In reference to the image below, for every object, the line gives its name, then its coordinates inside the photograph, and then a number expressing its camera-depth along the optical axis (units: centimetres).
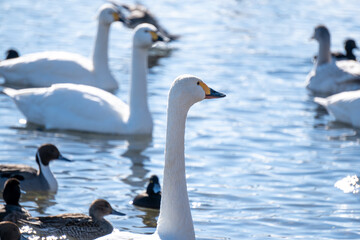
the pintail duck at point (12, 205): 1615
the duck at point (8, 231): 1424
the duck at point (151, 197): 1809
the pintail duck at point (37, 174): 1875
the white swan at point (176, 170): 1265
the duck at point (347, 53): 3419
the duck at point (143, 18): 3809
